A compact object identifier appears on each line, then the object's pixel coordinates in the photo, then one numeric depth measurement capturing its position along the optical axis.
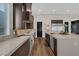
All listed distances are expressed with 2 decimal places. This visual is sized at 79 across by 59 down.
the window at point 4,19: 1.15
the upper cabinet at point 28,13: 1.75
